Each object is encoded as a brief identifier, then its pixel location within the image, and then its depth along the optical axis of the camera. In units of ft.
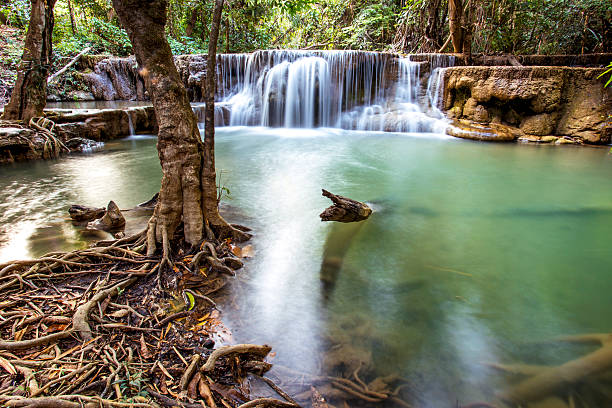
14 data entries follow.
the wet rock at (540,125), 35.01
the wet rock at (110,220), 12.76
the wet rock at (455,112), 38.78
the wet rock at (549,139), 34.40
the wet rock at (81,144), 27.61
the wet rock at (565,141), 33.86
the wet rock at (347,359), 6.97
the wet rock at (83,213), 13.78
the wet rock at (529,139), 34.73
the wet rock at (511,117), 36.65
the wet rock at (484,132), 34.47
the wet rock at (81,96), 44.67
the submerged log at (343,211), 12.74
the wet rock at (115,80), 46.26
